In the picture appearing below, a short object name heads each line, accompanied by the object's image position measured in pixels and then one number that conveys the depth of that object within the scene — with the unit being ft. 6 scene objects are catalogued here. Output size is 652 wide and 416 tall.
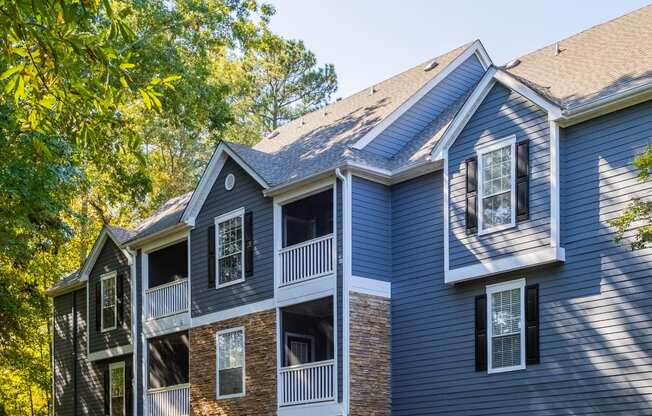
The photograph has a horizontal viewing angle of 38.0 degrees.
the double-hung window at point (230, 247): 73.61
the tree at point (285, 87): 160.35
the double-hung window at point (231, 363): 71.61
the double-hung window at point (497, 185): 57.72
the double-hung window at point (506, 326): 56.54
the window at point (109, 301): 92.07
